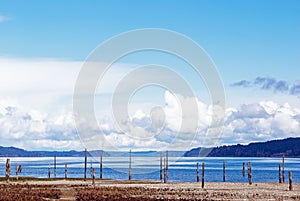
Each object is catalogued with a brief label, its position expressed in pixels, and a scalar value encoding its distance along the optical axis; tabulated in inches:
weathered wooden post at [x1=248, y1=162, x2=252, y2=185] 3491.6
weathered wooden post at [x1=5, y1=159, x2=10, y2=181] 3262.3
